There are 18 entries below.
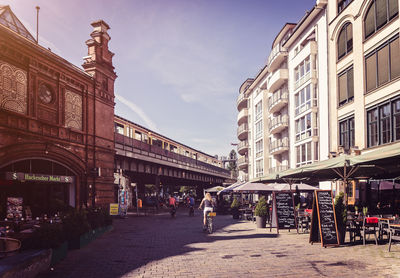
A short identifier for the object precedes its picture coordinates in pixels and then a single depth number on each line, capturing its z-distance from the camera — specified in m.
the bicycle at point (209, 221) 14.87
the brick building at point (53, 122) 16.72
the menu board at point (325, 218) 10.34
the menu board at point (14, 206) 15.52
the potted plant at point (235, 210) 23.89
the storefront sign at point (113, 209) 22.81
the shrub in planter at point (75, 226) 10.48
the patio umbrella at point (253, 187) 19.31
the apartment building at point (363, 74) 18.16
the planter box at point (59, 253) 8.55
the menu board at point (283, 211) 14.46
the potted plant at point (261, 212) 16.64
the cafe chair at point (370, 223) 10.88
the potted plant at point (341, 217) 10.53
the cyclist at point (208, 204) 15.09
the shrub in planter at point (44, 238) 8.27
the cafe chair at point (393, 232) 9.13
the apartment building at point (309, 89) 29.73
